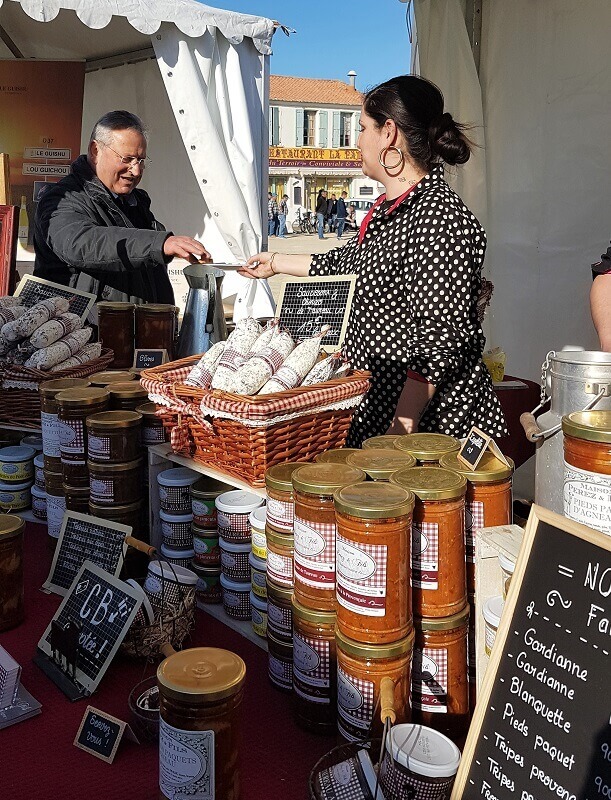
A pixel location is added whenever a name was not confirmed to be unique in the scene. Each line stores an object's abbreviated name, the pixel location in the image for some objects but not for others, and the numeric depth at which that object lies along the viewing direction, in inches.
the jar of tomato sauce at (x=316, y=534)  48.2
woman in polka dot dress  76.9
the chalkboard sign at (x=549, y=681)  32.2
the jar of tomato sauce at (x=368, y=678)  44.0
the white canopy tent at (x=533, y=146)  139.8
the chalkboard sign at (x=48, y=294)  106.9
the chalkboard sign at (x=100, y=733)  48.3
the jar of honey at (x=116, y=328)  106.9
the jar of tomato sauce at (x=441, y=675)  47.3
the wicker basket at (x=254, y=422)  62.5
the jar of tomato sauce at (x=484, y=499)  49.7
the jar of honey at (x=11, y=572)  63.9
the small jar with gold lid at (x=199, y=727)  39.8
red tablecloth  45.8
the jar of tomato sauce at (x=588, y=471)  37.6
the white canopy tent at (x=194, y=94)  190.7
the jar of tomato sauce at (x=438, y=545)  45.9
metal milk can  48.6
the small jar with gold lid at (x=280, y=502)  54.6
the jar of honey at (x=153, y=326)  107.7
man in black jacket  121.3
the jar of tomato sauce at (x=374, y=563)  42.6
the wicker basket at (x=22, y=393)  91.1
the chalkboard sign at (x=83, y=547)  66.2
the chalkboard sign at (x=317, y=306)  77.8
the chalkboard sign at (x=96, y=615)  55.6
